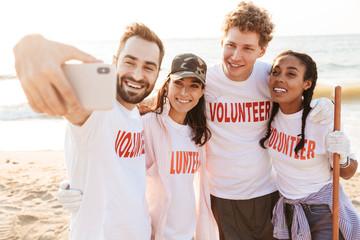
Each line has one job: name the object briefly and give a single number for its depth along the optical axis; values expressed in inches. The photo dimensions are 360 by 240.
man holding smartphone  73.7
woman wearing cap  110.7
